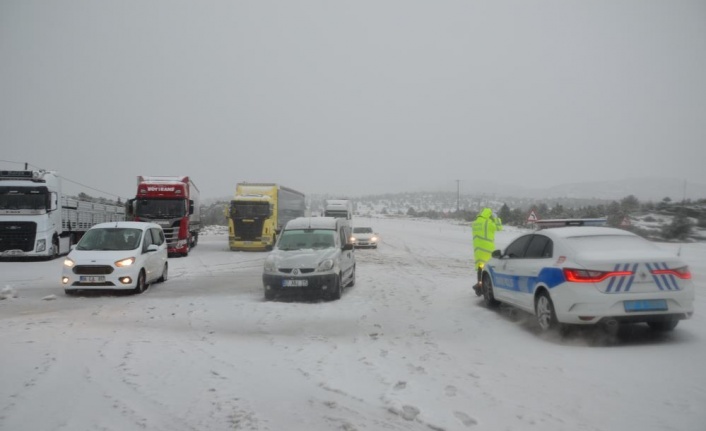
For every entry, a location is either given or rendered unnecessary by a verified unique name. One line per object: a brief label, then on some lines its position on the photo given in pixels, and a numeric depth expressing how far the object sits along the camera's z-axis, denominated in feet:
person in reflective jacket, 38.99
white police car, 22.26
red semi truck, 79.10
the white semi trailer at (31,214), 68.23
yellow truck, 93.66
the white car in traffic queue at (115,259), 38.82
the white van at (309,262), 36.83
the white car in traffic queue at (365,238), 103.65
